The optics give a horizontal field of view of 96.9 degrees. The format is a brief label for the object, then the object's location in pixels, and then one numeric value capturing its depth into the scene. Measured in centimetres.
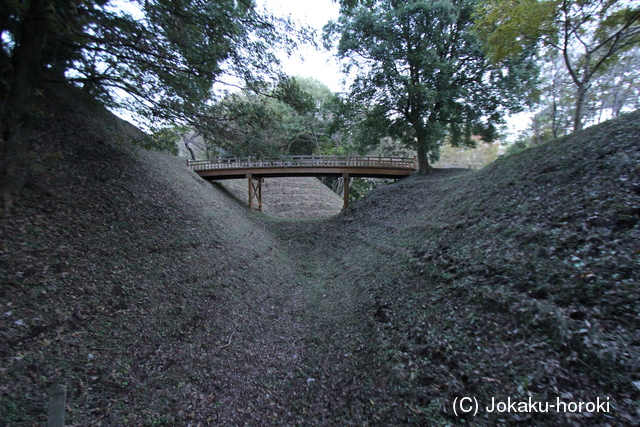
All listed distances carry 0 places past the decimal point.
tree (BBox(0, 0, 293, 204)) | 558
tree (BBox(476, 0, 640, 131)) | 962
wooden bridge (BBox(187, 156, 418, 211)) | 2025
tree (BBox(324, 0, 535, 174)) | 1548
